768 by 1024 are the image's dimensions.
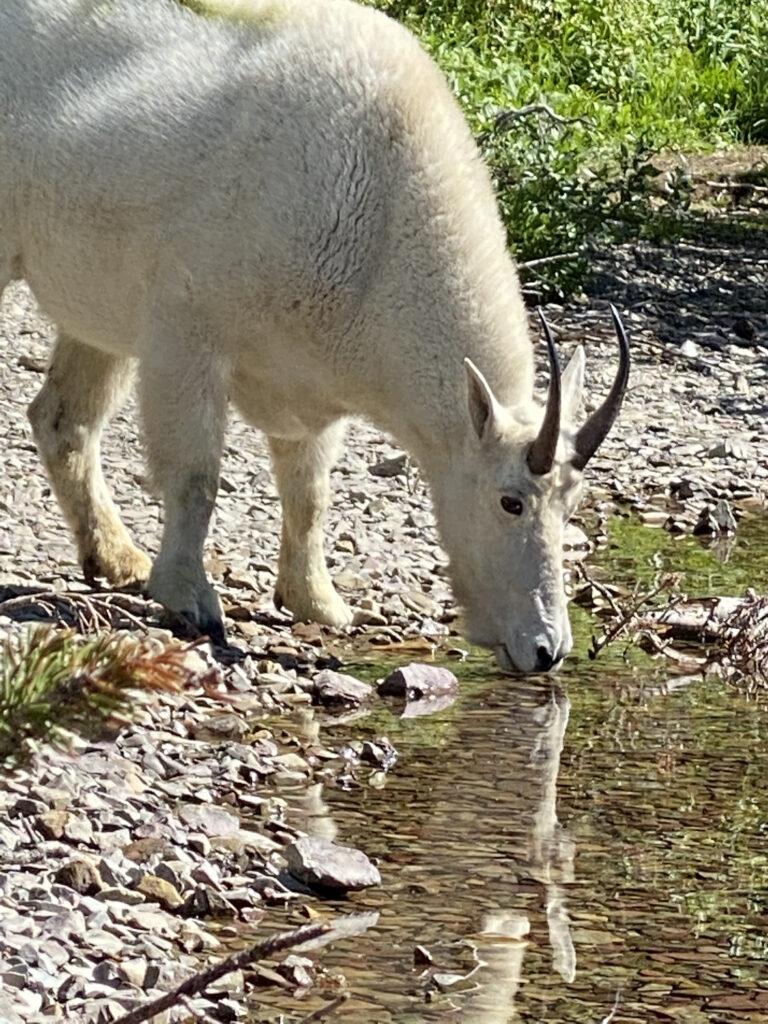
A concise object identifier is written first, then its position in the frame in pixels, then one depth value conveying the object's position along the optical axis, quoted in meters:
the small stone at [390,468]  10.51
